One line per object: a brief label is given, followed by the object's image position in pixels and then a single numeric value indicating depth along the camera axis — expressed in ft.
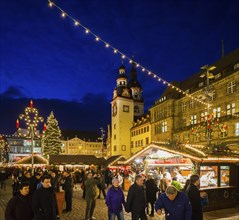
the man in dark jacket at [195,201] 17.10
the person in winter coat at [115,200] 19.25
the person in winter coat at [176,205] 13.37
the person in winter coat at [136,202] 18.72
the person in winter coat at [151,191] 30.27
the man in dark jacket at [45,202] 14.84
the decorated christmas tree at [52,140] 133.09
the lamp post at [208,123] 40.21
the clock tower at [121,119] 165.76
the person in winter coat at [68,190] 32.99
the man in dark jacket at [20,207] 13.17
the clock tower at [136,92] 209.13
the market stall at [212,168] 33.44
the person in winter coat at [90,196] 27.12
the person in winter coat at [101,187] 41.76
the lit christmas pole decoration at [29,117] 59.68
